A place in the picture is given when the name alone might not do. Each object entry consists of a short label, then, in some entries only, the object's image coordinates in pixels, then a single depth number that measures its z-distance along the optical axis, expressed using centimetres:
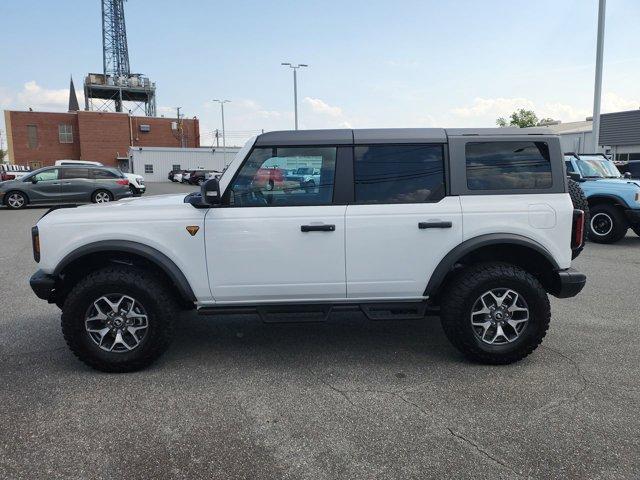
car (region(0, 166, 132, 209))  1755
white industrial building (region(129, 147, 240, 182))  5434
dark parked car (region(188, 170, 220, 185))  4242
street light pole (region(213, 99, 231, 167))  5498
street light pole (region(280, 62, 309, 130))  3272
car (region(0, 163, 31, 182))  2297
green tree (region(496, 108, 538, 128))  6216
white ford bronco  390
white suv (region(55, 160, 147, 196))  2241
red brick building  5500
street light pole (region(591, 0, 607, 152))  1559
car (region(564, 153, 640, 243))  974
